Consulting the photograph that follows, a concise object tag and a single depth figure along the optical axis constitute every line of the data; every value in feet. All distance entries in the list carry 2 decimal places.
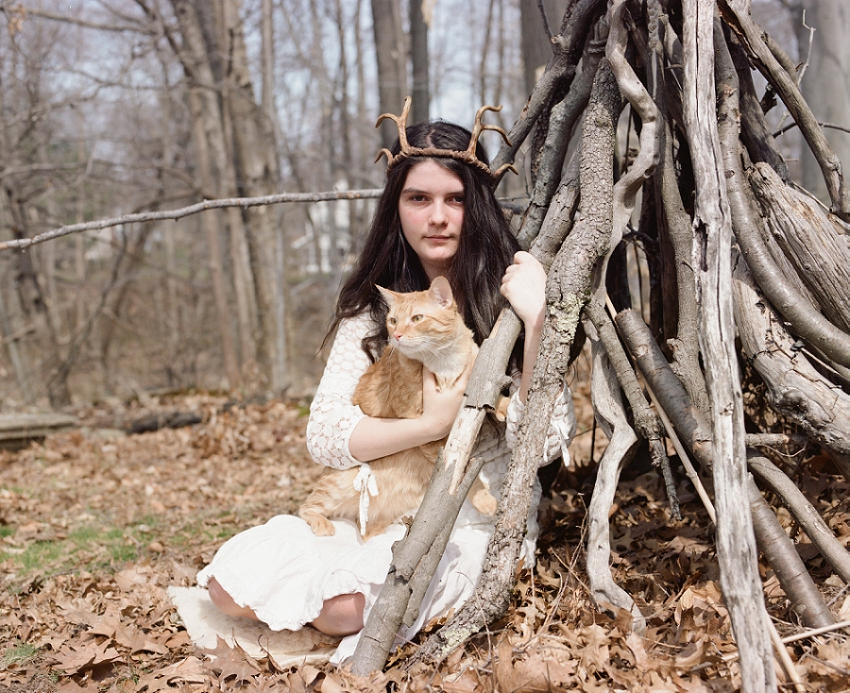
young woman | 8.23
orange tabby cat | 8.74
